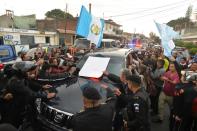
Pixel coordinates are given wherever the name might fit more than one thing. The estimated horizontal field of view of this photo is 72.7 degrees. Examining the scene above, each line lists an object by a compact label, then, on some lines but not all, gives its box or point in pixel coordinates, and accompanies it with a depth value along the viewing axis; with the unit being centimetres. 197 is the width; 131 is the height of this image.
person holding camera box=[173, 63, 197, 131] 249
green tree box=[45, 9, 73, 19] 3593
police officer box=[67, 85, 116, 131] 142
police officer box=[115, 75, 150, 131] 180
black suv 225
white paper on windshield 261
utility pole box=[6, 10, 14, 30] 1792
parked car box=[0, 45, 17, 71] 713
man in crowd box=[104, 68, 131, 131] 215
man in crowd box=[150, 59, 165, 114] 368
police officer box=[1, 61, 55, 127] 215
